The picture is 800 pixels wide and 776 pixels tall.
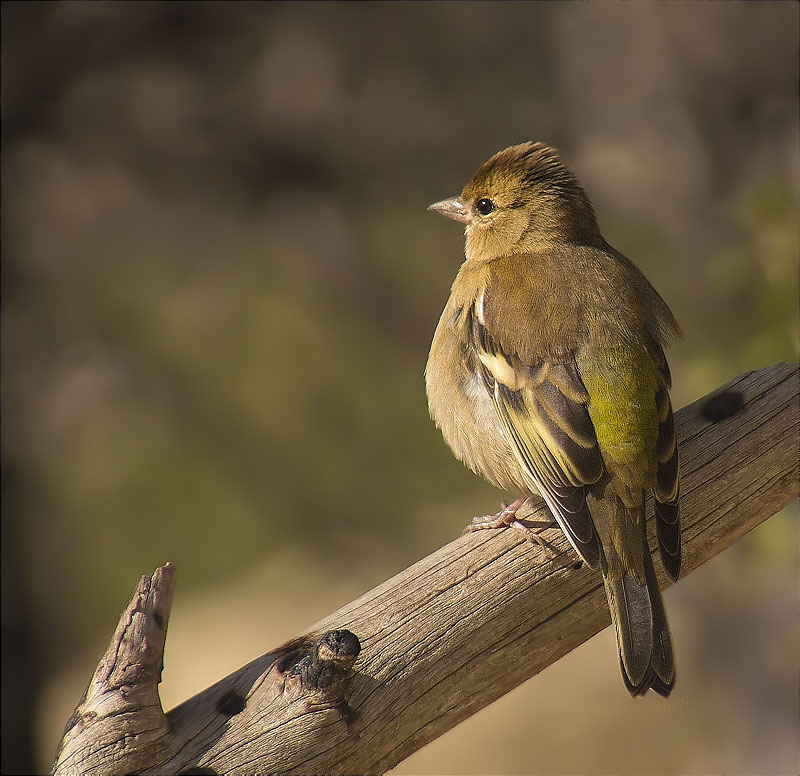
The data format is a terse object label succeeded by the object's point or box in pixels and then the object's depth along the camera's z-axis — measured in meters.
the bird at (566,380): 6.18
